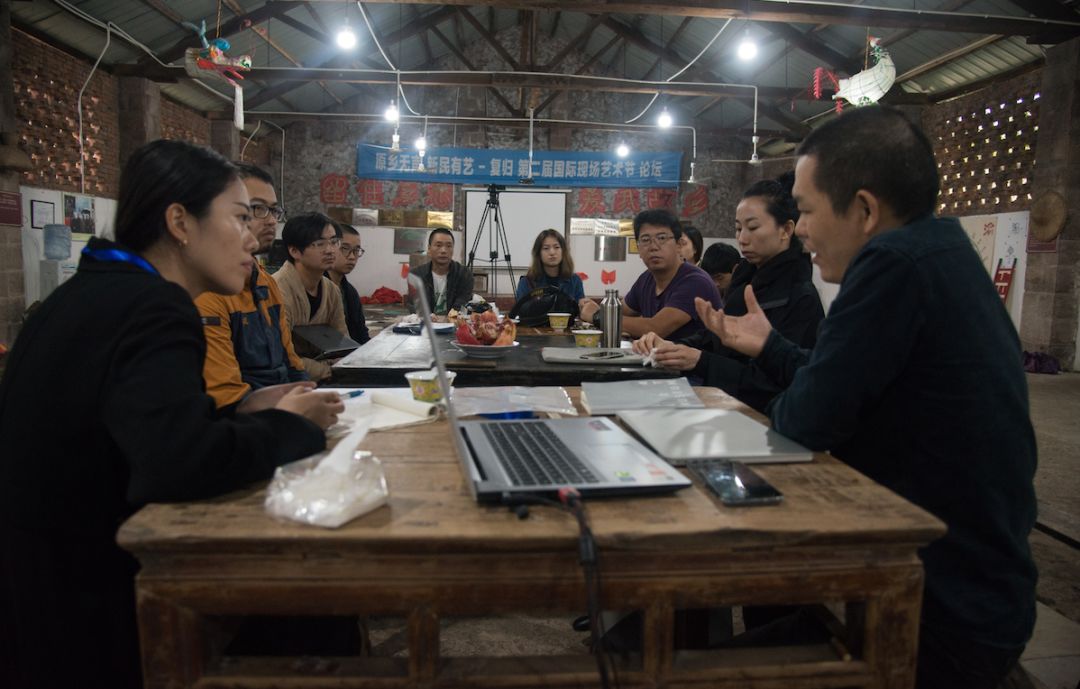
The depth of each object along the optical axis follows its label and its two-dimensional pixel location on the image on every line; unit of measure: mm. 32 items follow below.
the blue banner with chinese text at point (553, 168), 10320
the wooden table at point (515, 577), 851
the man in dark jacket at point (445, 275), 5105
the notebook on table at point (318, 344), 3080
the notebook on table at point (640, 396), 1508
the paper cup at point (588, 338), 2797
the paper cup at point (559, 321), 3494
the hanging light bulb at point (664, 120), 8195
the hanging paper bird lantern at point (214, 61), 4805
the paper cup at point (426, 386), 1519
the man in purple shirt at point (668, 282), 3162
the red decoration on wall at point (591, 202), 11531
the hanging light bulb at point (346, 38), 5612
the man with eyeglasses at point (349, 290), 4082
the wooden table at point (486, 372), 2268
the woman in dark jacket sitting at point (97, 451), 922
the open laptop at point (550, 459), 946
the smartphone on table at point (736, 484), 943
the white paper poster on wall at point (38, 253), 6438
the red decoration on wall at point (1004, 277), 7371
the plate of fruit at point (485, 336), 2518
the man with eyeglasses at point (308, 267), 3143
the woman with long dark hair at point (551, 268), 4609
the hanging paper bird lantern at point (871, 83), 4906
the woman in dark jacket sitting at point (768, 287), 2008
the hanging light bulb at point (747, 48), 5988
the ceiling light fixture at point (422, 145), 8477
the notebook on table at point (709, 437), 1123
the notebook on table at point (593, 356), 2359
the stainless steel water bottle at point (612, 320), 2732
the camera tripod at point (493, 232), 10859
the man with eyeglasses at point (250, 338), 1881
